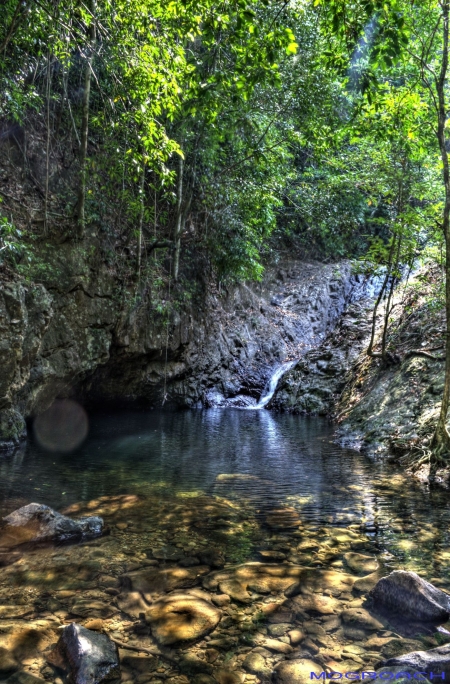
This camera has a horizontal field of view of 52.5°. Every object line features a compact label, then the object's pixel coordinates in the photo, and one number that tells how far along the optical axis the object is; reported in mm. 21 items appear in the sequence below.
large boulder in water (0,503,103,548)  4277
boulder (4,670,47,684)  2387
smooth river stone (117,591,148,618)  3066
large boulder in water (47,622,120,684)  2412
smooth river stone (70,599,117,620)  3021
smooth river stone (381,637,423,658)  2619
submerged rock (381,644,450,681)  2221
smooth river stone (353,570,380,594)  3371
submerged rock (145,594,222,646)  2834
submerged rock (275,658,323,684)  2436
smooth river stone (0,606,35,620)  2984
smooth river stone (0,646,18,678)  2458
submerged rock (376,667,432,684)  2146
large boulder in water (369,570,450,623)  2910
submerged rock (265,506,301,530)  4770
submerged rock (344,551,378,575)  3682
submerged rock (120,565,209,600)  3408
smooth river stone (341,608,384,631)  2897
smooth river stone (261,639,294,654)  2682
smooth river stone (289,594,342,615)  3098
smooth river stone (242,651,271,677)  2506
